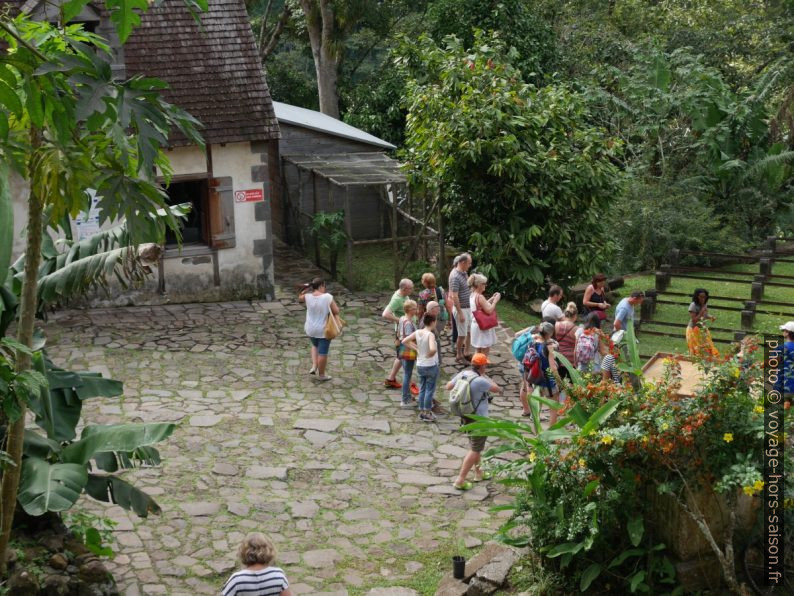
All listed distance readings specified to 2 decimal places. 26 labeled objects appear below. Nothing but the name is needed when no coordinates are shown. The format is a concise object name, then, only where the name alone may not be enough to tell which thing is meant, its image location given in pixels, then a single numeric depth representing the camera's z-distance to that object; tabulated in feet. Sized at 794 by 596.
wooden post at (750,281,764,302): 58.90
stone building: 55.72
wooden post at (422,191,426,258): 63.16
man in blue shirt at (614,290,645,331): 44.96
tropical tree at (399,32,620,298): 56.59
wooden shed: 67.26
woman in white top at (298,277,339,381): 45.24
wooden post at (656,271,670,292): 61.72
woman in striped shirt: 22.52
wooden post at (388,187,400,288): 60.52
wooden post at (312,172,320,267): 65.10
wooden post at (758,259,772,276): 61.87
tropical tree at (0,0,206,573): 20.65
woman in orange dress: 28.30
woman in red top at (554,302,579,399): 42.78
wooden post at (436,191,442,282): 61.11
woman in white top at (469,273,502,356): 46.09
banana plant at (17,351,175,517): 26.25
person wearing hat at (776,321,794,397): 33.19
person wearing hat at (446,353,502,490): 35.78
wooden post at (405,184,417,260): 62.65
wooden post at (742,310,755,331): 55.47
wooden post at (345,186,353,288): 60.23
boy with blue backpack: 40.57
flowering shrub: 26.25
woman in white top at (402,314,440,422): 41.19
